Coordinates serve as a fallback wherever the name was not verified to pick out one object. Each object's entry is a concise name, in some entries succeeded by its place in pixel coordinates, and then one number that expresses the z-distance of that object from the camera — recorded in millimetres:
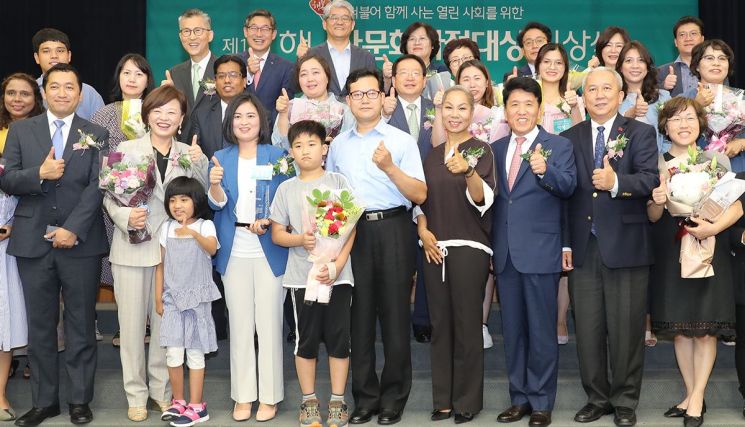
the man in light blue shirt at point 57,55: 5855
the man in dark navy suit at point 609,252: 4680
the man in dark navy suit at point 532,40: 6207
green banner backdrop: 8039
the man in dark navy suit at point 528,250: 4691
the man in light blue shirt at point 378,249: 4719
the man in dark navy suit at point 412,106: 5215
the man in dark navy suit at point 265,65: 5871
